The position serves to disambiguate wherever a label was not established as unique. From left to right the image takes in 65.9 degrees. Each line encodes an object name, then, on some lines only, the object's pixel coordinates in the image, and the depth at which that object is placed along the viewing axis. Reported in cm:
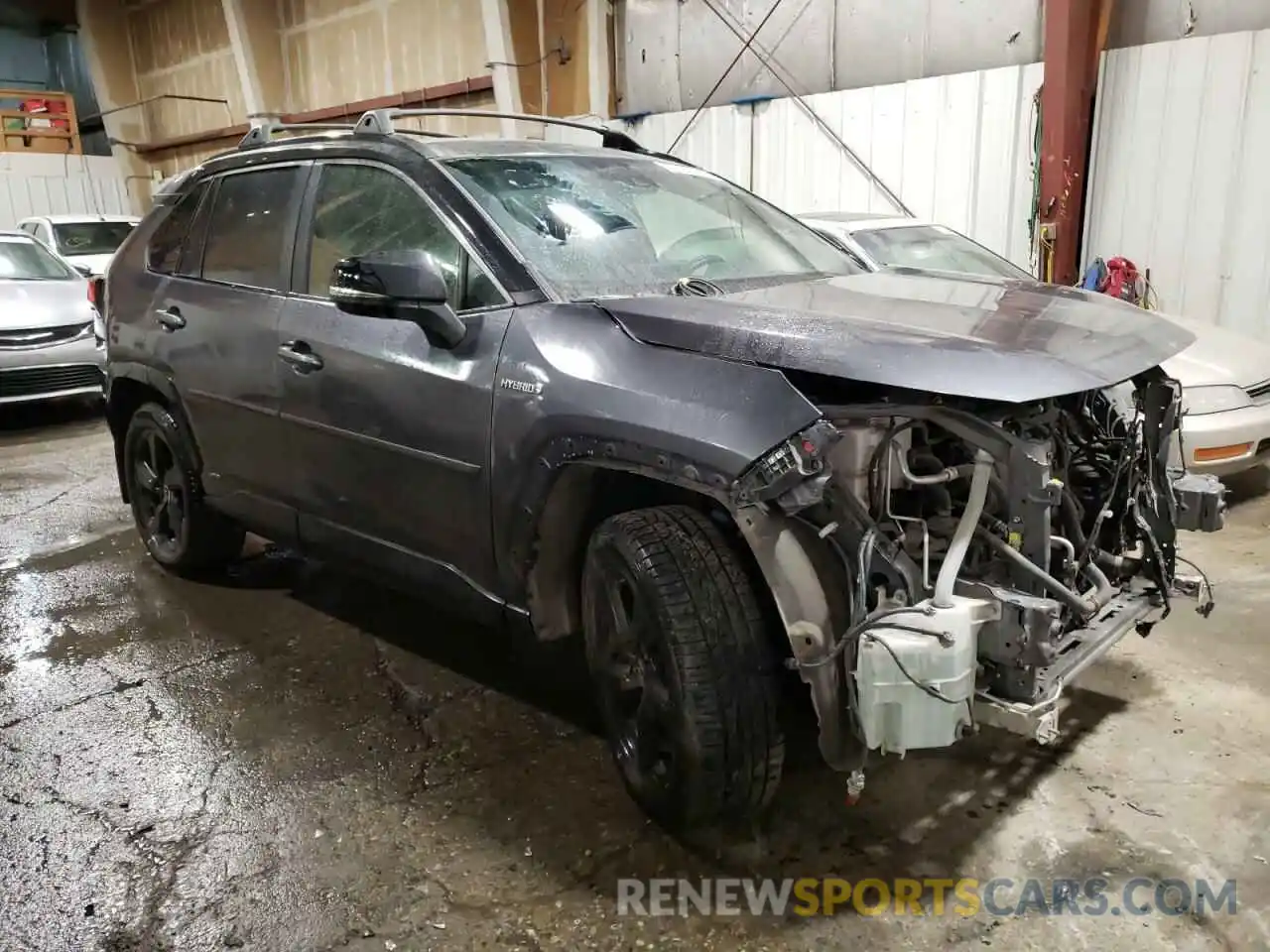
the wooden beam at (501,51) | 1041
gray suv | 206
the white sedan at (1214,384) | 463
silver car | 766
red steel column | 654
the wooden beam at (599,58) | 982
